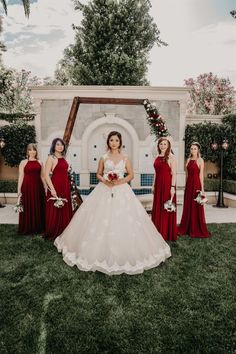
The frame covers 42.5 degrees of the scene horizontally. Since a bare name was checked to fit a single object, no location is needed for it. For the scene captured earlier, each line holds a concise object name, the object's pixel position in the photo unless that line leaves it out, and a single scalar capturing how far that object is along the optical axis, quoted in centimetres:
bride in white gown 487
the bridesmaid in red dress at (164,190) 658
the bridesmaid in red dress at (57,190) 654
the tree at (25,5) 1144
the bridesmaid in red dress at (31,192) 709
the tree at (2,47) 1868
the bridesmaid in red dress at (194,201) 716
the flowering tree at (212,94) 2550
